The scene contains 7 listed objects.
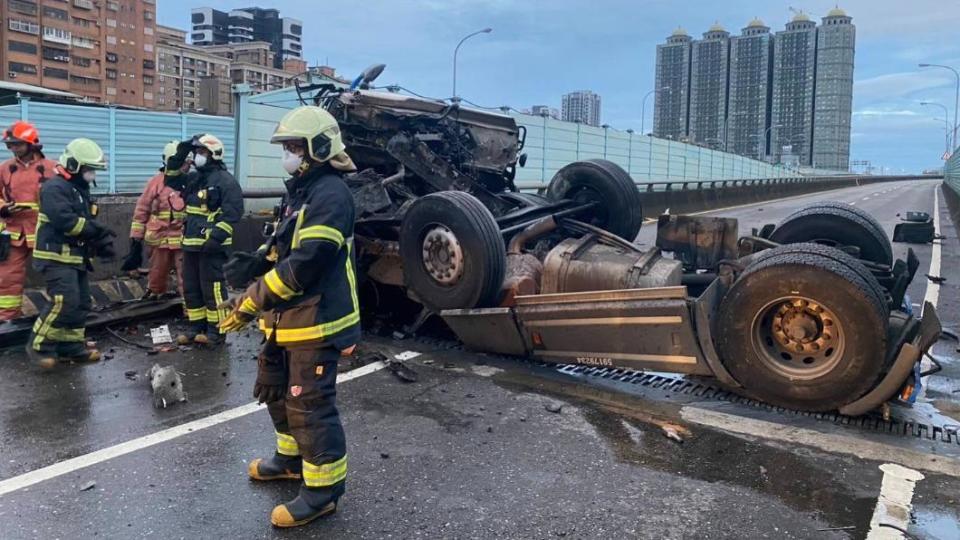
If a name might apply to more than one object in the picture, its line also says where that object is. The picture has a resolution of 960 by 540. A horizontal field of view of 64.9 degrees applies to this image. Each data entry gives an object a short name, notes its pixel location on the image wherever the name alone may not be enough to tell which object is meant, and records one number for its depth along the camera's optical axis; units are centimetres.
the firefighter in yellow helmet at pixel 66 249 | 563
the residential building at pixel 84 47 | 8531
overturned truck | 424
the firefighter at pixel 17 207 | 600
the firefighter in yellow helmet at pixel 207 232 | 636
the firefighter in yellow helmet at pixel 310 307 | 317
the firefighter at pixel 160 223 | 729
